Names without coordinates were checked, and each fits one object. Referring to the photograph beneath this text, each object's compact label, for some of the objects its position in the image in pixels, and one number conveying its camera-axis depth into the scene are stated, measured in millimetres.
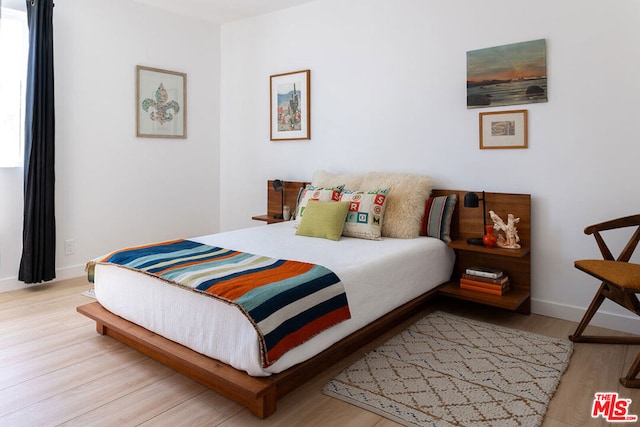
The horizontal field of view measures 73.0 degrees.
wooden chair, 2113
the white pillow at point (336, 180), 3723
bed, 1882
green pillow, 3141
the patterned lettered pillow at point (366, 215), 3176
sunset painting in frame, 2998
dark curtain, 3482
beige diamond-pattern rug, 1880
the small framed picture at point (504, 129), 3096
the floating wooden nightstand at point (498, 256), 2939
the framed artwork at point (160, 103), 4344
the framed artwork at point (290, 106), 4305
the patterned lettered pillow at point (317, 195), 3446
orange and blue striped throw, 1834
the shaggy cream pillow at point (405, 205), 3240
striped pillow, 3289
